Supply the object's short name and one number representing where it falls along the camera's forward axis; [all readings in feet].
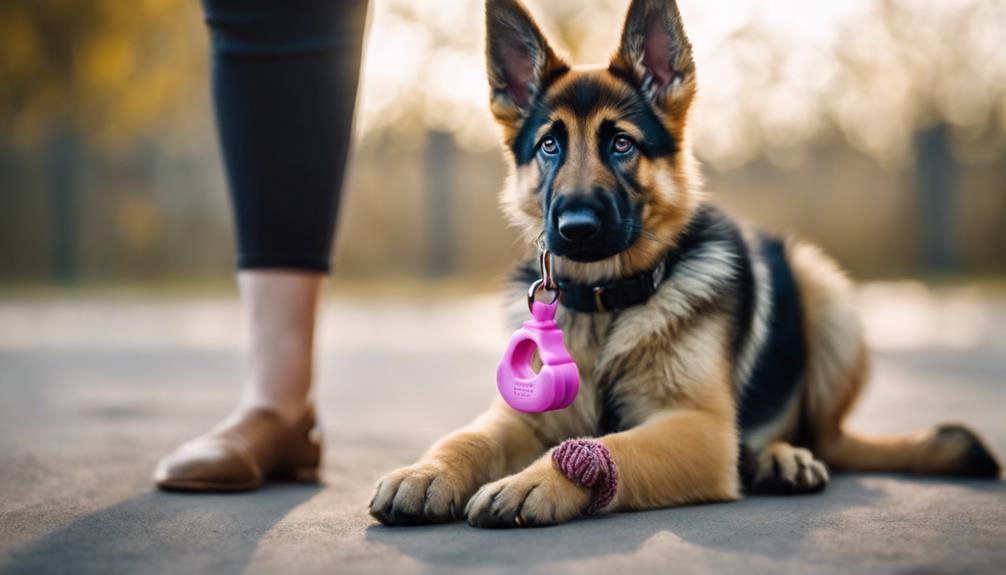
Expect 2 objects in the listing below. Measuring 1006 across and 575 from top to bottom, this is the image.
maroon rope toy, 8.41
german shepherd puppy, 9.21
